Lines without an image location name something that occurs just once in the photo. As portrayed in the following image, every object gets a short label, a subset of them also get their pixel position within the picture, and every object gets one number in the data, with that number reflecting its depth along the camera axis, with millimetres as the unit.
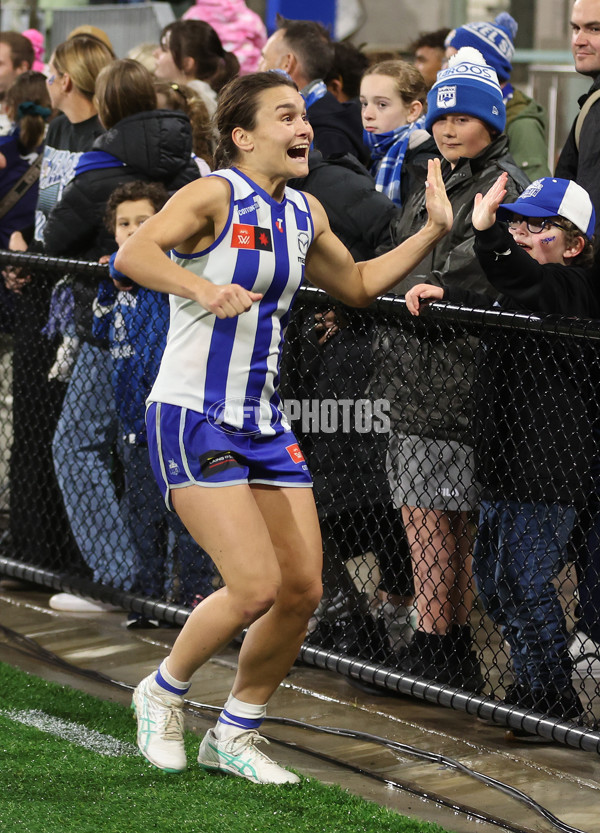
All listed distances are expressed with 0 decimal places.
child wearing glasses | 7766
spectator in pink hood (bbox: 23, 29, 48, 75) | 19380
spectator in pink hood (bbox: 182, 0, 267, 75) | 17937
